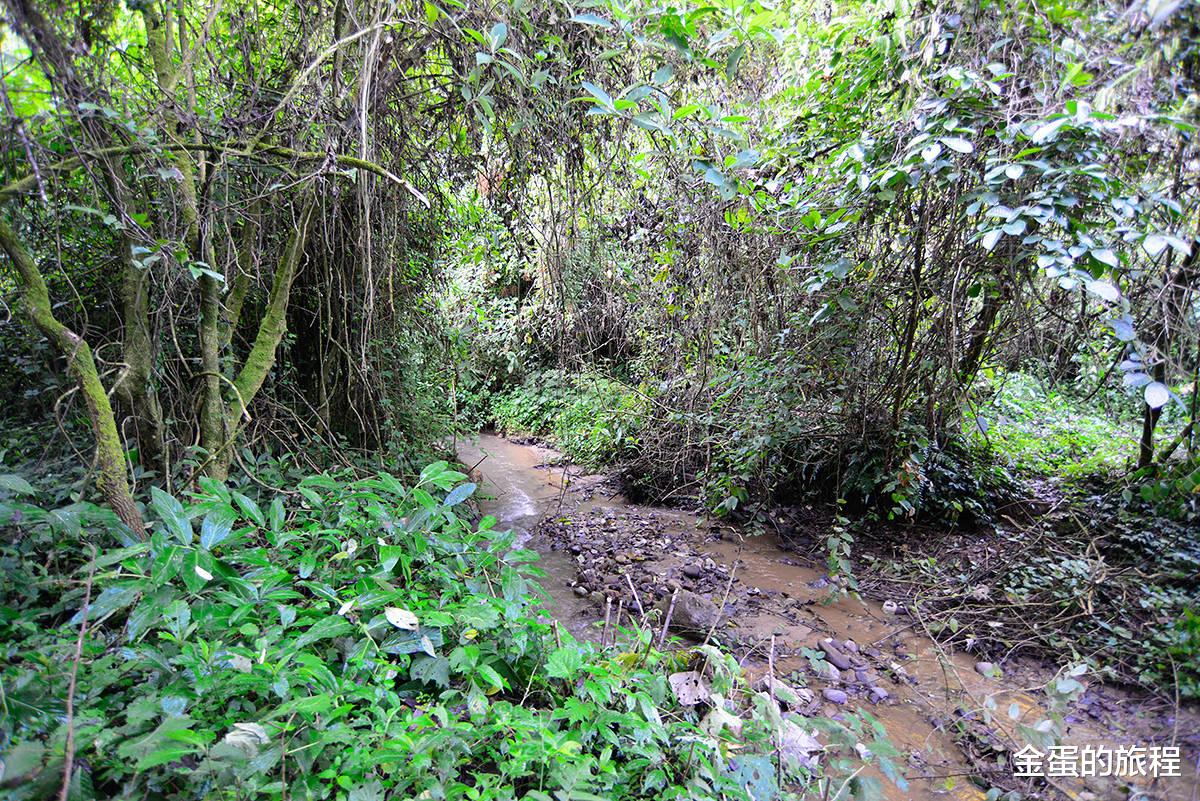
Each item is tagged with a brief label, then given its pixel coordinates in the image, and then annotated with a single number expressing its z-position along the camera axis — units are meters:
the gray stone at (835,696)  2.62
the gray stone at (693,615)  3.04
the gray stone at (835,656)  2.89
